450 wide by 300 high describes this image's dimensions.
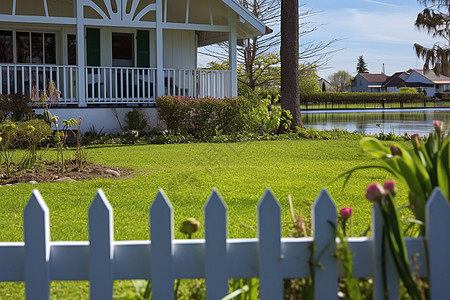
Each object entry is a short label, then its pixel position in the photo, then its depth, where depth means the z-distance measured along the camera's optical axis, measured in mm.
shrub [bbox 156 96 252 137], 15695
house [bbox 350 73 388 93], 106994
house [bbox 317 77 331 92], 67938
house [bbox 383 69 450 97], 85769
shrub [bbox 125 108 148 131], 16109
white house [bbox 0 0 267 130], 16047
